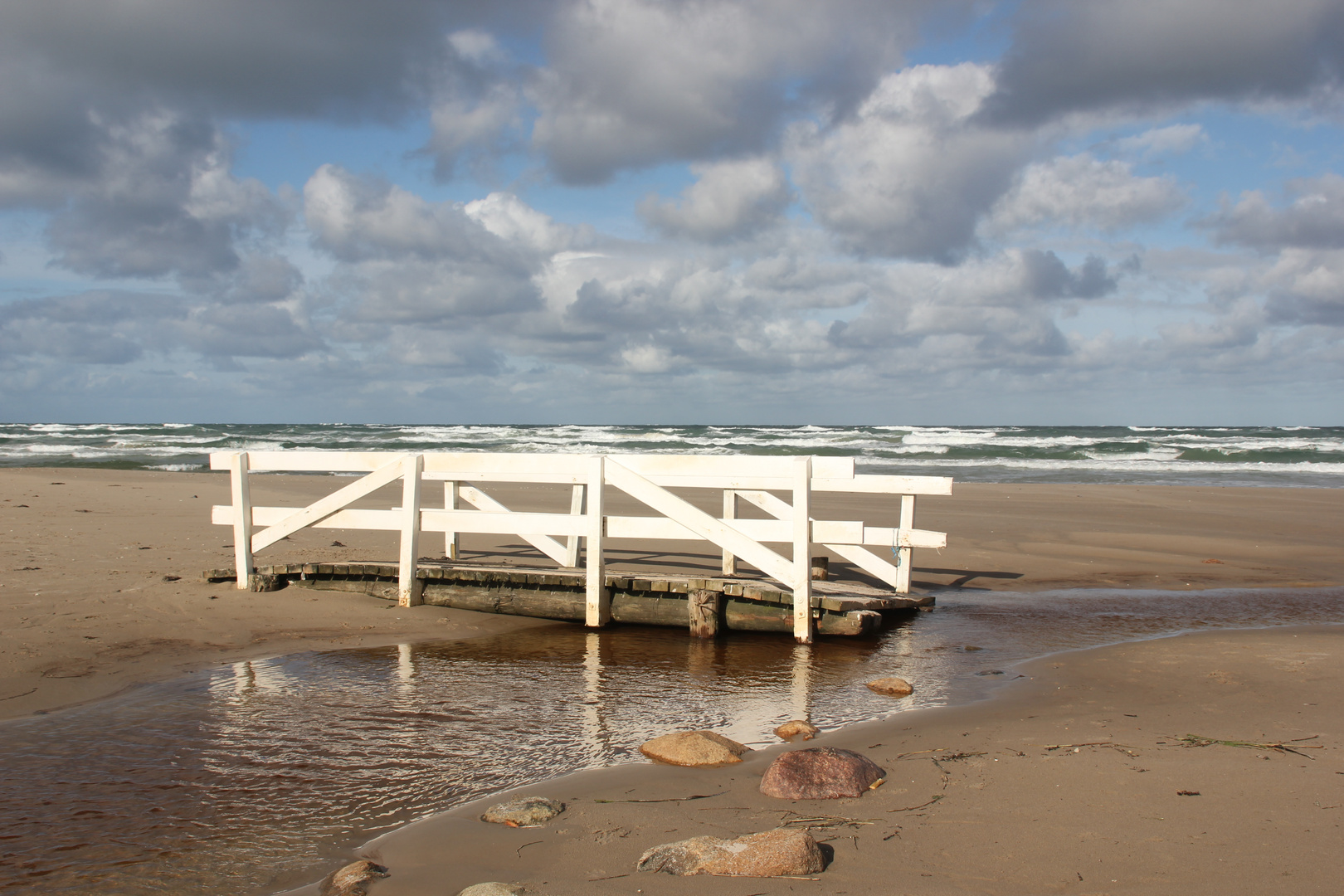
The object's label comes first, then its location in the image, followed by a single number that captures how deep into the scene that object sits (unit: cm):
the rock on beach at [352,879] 304
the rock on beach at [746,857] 304
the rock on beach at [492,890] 296
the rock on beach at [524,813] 364
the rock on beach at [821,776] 383
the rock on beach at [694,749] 437
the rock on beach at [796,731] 489
